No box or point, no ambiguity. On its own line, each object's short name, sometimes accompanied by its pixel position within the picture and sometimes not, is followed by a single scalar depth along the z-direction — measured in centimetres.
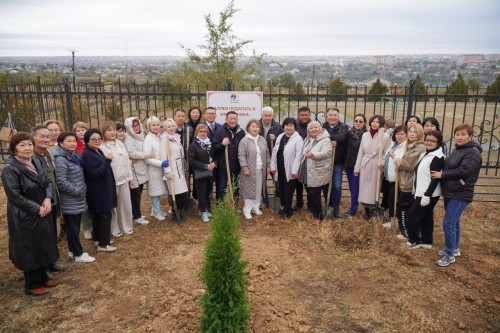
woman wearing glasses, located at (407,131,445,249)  462
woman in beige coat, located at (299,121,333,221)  573
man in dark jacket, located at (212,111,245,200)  601
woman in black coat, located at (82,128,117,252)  459
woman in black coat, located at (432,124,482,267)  430
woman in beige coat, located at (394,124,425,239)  495
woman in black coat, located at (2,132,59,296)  369
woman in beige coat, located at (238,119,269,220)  597
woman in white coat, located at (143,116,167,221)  571
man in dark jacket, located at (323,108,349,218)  588
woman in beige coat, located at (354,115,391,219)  558
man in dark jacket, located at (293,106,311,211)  610
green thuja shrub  291
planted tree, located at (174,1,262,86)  912
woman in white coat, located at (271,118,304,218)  590
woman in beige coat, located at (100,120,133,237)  500
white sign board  655
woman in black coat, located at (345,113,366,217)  585
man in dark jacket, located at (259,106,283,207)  633
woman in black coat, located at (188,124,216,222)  580
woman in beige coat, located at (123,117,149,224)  552
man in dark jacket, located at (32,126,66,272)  419
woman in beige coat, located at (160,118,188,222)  576
